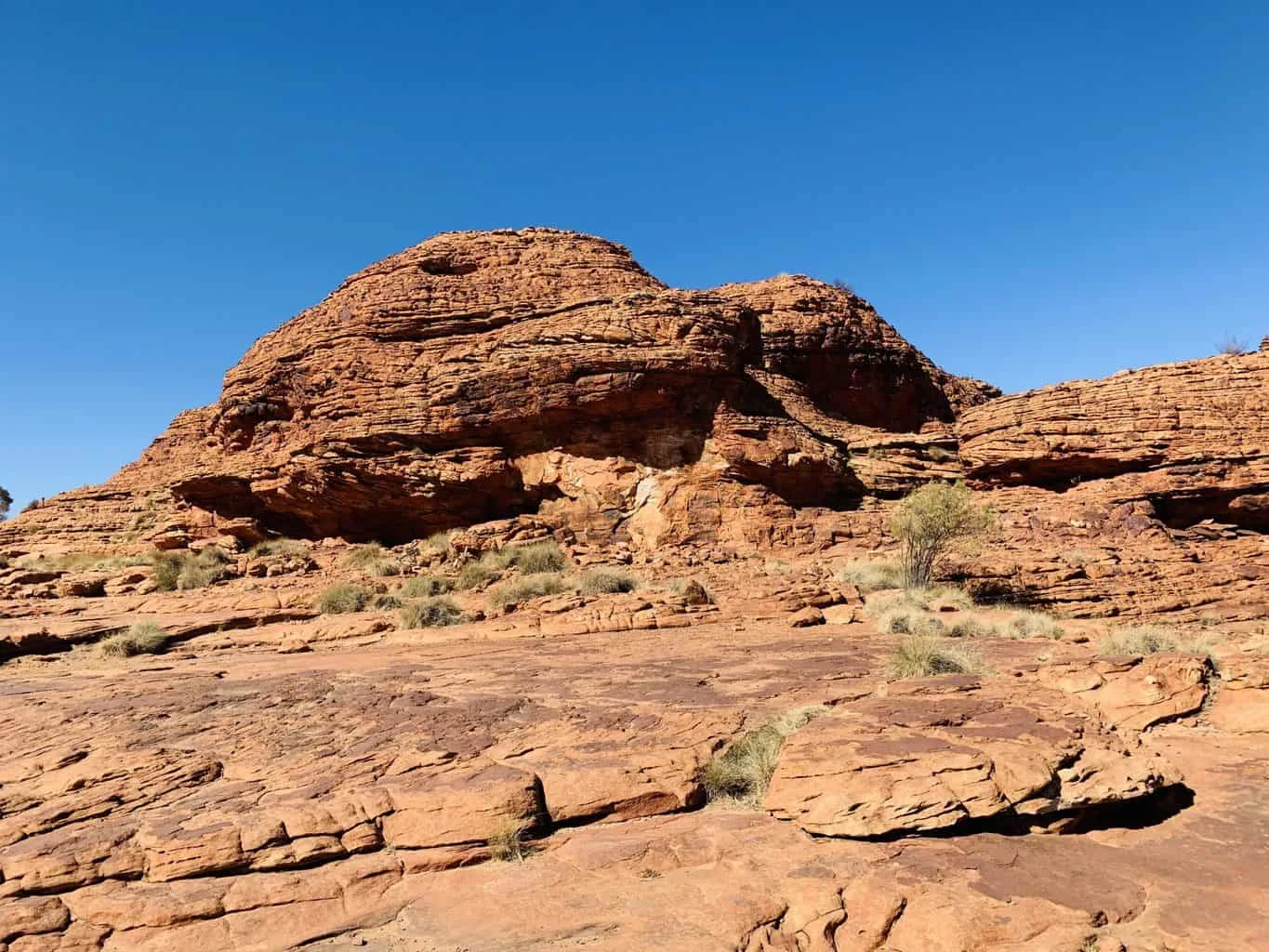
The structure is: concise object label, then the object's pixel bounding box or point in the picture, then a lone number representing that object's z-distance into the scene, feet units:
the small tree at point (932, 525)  58.08
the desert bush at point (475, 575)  62.13
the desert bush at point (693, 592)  50.16
